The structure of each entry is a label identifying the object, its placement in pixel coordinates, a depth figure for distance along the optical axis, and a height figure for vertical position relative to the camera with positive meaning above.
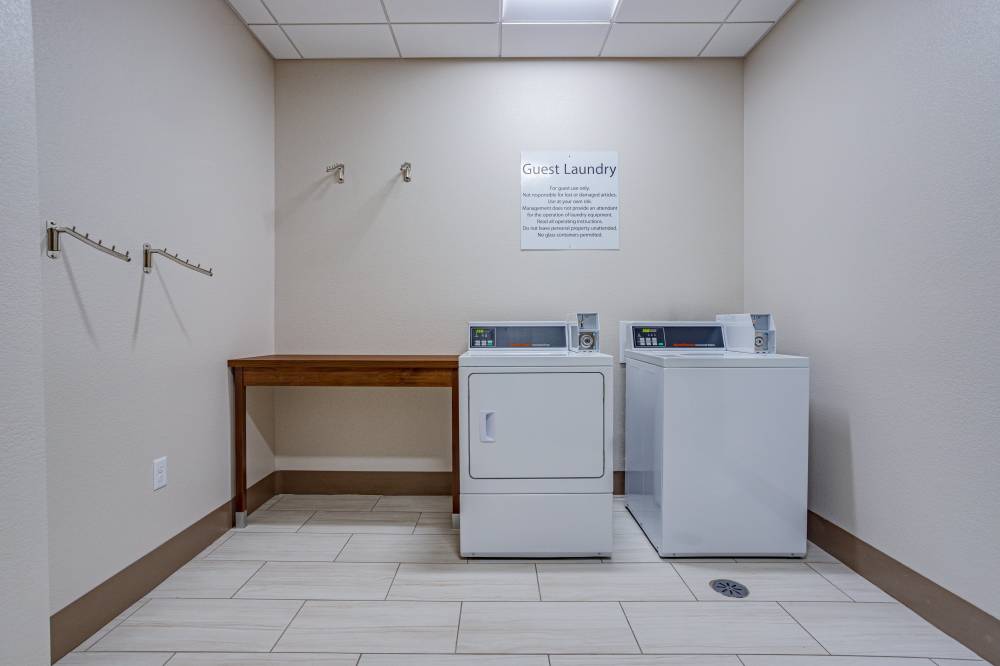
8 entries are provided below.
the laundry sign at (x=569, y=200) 2.86 +0.67
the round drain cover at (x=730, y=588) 1.83 -0.96
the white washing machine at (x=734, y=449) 2.04 -0.50
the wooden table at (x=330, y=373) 2.39 -0.23
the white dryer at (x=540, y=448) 2.06 -0.50
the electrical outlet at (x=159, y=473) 1.87 -0.54
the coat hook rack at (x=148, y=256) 1.82 +0.24
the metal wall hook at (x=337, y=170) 2.80 +0.84
